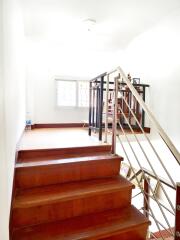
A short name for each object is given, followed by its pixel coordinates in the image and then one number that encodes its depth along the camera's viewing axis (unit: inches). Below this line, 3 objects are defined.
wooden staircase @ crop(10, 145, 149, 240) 60.9
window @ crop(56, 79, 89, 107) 189.5
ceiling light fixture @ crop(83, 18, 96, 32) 129.4
